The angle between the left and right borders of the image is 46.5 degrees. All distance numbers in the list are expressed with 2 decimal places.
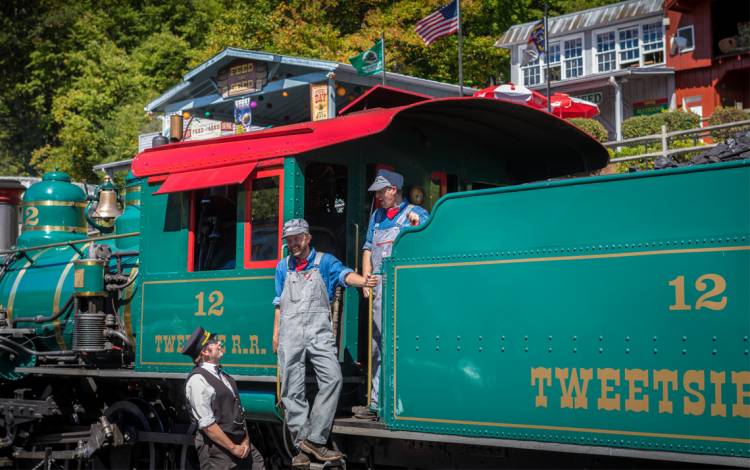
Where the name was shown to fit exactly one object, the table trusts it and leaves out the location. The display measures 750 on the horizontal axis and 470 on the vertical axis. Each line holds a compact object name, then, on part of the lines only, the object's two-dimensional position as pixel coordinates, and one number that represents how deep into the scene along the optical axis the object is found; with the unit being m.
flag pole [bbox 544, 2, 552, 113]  18.41
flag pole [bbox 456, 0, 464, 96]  13.89
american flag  16.69
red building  28.59
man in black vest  6.16
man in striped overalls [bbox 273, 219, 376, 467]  6.07
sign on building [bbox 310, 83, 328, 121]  15.99
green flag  15.24
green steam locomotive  4.61
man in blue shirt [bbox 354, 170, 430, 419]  6.31
